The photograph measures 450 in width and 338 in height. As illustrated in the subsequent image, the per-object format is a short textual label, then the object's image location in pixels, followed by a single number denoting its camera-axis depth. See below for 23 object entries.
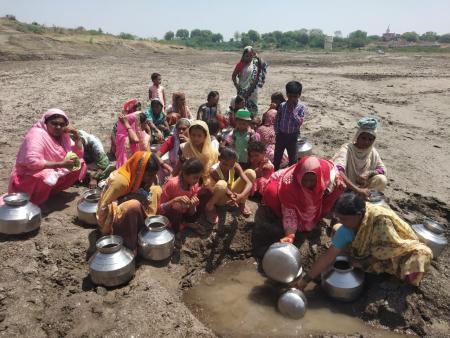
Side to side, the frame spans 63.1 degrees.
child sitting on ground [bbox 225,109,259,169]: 5.40
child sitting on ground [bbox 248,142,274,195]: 4.84
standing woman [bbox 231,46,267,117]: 7.54
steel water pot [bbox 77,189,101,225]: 4.14
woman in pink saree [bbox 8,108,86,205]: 4.33
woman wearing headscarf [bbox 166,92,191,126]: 7.61
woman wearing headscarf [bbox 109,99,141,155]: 6.65
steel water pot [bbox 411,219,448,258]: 3.73
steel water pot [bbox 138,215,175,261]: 3.59
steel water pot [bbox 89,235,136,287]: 3.25
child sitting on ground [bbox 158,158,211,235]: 3.88
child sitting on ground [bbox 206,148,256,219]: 4.22
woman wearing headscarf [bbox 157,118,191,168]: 5.39
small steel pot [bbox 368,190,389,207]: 4.32
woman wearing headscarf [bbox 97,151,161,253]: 3.63
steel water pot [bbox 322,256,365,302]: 3.38
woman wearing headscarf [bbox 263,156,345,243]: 3.94
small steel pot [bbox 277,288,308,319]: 3.21
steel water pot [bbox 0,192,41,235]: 3.74
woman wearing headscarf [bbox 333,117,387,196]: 4.58
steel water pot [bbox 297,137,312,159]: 6.24
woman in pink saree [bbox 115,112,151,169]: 5.81
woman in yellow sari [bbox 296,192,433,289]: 3.21
